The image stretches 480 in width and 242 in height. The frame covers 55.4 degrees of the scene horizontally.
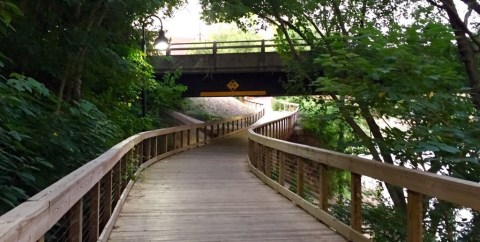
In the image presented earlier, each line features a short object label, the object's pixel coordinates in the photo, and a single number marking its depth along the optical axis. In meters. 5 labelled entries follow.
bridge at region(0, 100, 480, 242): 2.88
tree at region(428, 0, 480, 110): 7.75
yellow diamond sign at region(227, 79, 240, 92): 21.12
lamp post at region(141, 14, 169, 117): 13.45
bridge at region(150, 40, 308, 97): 19.98
